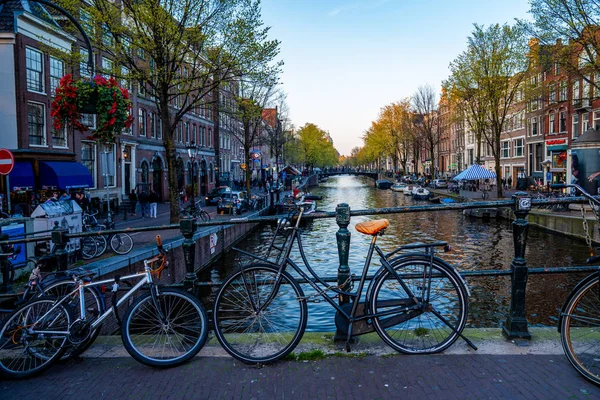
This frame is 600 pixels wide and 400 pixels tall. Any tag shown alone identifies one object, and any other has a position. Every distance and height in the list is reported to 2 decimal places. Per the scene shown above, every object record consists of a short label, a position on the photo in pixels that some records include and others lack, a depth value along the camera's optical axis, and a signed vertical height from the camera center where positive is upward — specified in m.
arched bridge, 105.49 +1.67
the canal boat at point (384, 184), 72.81 -0.66
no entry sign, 10.56 +0.53
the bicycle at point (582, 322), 3.32 -1.03
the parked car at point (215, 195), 34.97 -0.93
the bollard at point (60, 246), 4.47 -0.58
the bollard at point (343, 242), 3.90 -0.51
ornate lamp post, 24.55 +1.69
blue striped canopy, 37.28 +0.34
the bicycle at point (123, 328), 3.72 -1.14
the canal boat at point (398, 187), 60.66 -1.01
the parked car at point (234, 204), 28.58 -1.35
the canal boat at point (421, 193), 49.75 -1.48
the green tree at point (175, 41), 16.52 +5.22
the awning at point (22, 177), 21.66 +0.40
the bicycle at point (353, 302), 3.73 -0.97
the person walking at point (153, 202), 25.67 -0.99
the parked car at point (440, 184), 57.92 -0.64
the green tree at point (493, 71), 34.56 +7.92
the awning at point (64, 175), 23.14 +0.50
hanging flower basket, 9.23 +1.66
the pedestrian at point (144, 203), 25.55 -1.07
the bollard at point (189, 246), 4.20 -0.57
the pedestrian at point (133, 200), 27.86 -0.95
